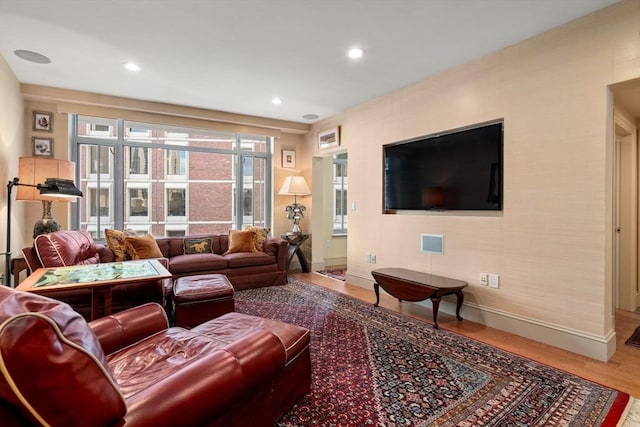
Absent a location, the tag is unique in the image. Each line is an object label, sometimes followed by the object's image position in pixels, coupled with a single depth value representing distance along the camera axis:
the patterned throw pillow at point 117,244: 3.86
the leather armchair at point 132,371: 0.77
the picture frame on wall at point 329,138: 5.04
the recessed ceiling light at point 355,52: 2.98
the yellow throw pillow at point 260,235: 4.89
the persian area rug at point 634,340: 2.67
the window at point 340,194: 6.45
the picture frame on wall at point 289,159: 5.86
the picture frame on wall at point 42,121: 4.12
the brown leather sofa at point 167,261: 2.87
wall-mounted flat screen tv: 3.08
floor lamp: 2.99
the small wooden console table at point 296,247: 5.39
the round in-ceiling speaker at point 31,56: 3.07
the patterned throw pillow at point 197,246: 4.66
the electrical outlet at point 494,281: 3.03
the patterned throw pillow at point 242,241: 4.79
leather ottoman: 2.85
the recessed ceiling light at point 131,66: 3.31
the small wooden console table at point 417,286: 3.00
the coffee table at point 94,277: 2.17
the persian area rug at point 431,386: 1.75
